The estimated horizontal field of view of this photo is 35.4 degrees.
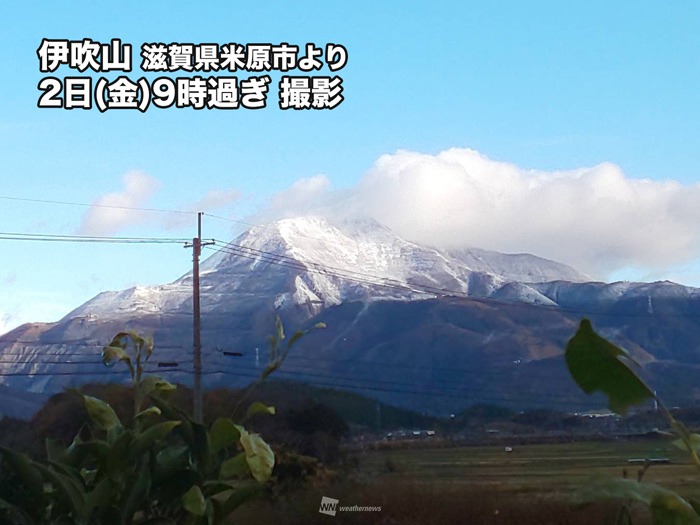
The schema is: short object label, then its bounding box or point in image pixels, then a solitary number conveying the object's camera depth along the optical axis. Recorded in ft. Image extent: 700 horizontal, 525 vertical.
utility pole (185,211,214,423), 101.73
